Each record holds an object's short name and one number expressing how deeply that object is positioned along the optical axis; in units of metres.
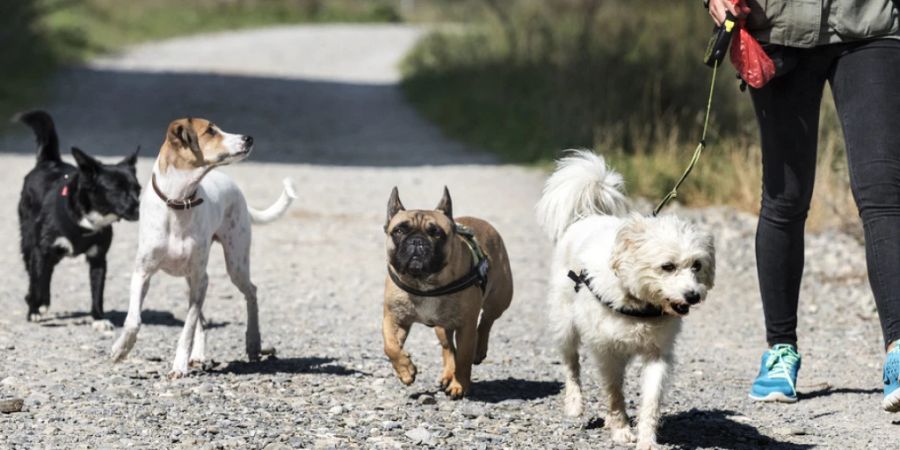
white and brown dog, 11.90
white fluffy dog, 9.46
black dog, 14.49
